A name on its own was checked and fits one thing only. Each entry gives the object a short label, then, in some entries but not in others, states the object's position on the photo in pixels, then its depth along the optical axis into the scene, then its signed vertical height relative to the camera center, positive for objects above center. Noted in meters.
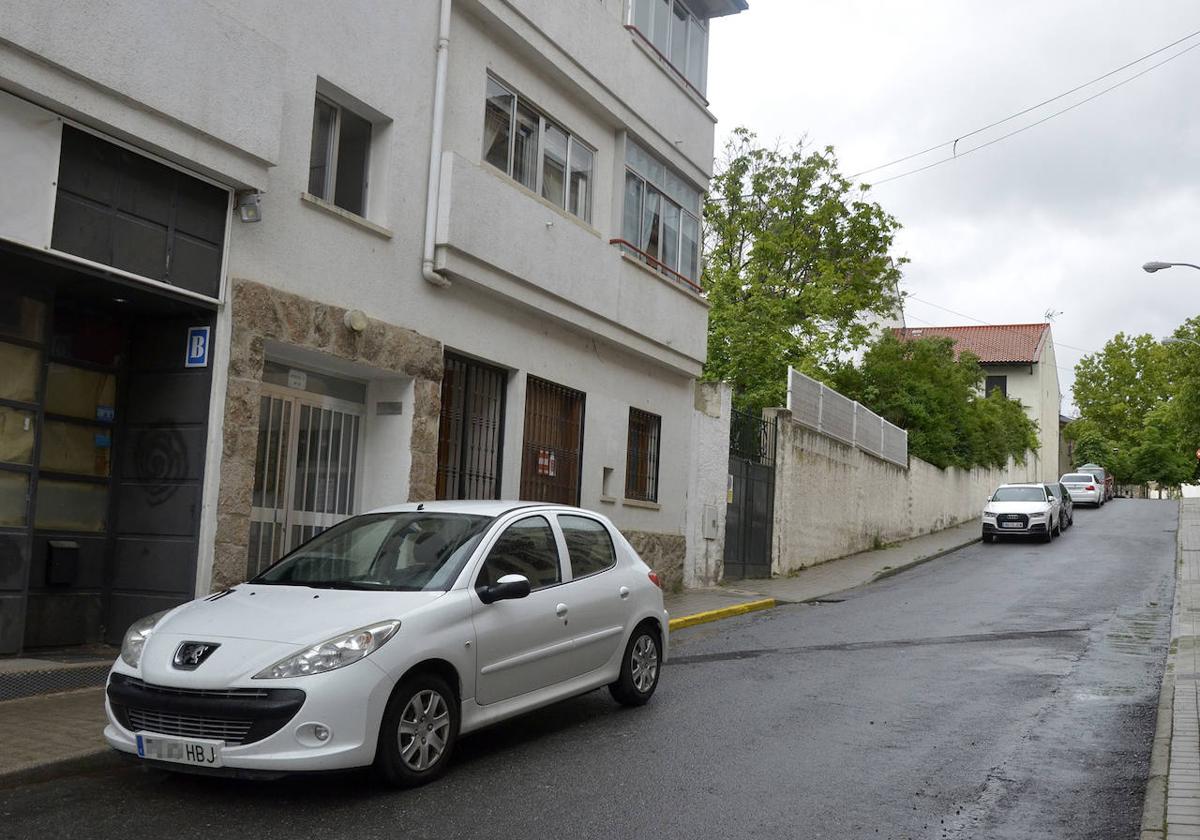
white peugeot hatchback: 5.62 -0.81
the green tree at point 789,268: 30.17 +7.55
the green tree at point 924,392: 32.28 +3.97
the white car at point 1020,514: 29.55 +0.49
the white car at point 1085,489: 47.03 +1.93
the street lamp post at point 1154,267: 26.75 +6.47
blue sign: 9.40 +1.24
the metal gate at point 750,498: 19.84 +0.40
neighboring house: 62.72 +9.39
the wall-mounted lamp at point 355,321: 10.85 +1.76
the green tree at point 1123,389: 73.75 +9.84
